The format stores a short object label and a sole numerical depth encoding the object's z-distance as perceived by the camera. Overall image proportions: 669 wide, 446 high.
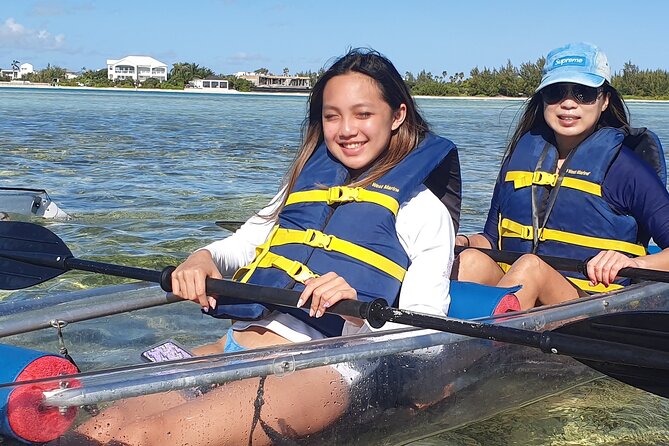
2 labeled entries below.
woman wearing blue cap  3.46
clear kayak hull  2.07
